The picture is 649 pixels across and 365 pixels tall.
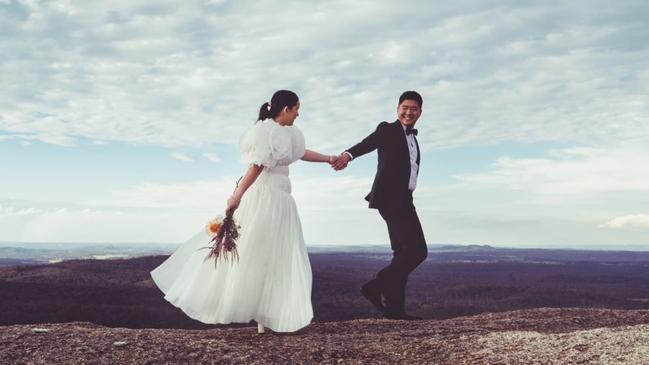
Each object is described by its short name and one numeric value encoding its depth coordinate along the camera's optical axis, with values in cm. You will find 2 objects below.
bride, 703
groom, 841
